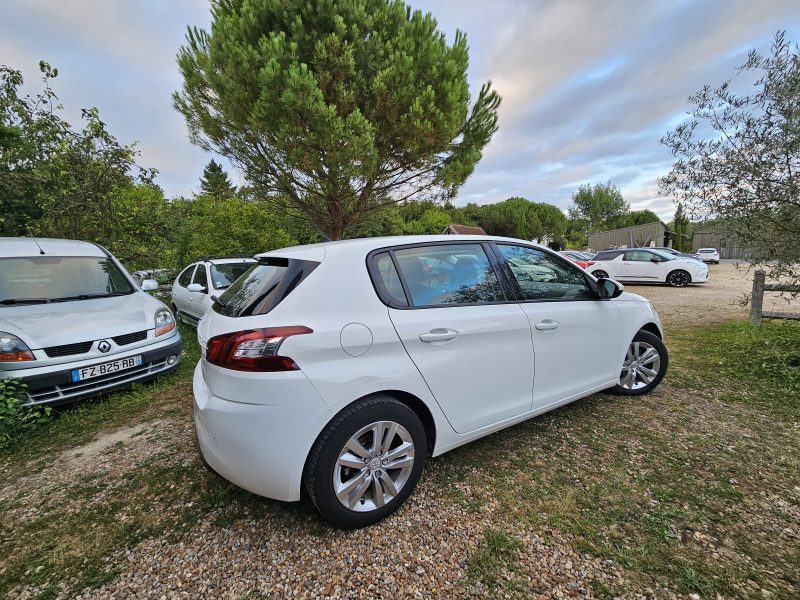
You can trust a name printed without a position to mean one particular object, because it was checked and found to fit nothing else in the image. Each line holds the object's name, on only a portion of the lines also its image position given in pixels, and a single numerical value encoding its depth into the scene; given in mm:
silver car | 3107
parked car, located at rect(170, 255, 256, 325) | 5785
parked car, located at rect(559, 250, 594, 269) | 14480
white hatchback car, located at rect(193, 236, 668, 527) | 1745
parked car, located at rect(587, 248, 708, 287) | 12781
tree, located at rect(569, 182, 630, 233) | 60812
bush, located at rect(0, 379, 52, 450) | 2941
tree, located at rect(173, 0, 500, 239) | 8242
